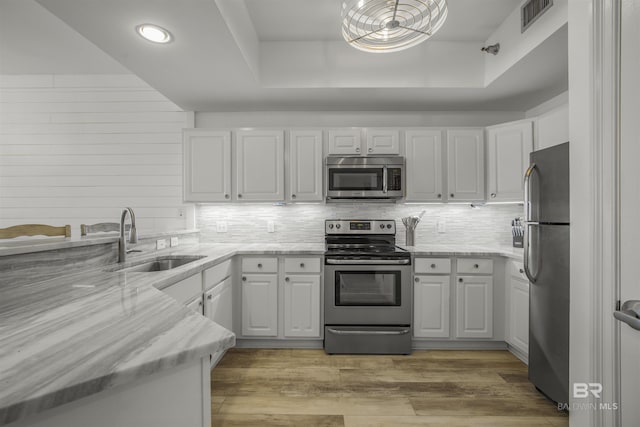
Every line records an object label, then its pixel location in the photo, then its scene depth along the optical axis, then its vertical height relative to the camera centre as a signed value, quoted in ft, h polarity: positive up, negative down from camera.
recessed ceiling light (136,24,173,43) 6.37 +4.19
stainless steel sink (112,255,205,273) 6.94 -1.23
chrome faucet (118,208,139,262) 6.45 -0.54
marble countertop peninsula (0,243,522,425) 1.75 -1.04
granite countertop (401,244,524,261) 8.71 -1.10
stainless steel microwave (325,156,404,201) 9.80 +1.35
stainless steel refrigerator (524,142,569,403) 5.77 -1.09
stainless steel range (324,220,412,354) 8.68 -2.67
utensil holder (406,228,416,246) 10.52 -0.75
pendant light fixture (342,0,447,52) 5.42 +3.92
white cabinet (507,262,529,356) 7.90 -2.66
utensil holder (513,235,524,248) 9.93 -0.87
